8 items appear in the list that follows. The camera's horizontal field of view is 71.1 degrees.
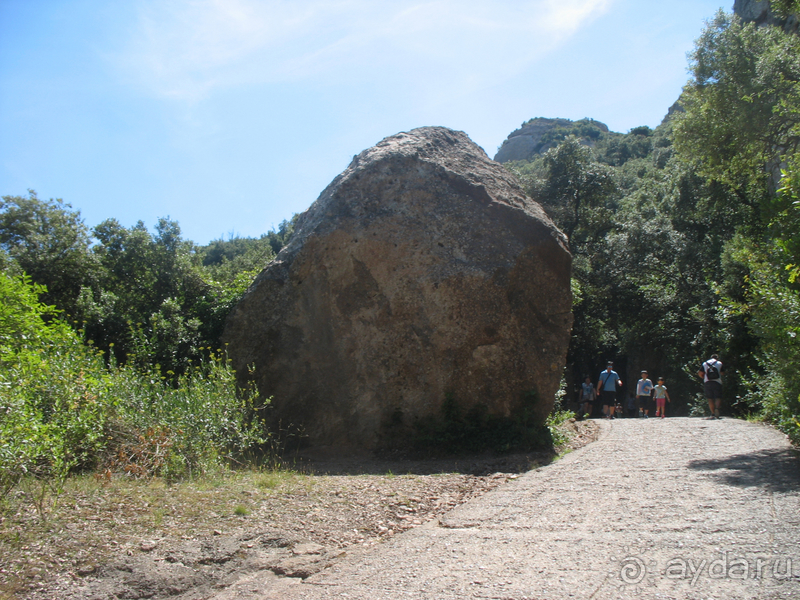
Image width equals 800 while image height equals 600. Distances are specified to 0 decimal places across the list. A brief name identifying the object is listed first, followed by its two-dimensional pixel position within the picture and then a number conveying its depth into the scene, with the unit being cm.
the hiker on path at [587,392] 1620
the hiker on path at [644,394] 1463
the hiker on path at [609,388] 1428
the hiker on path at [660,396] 1480
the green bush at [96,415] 489
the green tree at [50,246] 1596
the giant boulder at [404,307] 784
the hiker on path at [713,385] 1201
